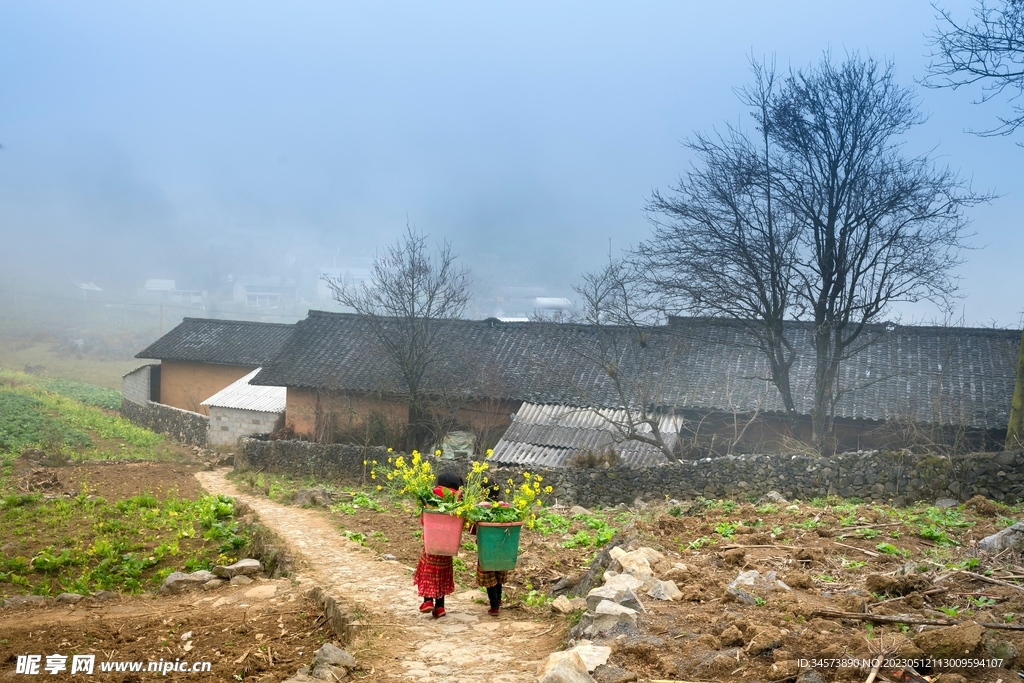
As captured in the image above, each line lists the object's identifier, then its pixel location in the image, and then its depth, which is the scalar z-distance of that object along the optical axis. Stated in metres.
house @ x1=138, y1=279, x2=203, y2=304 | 101.75
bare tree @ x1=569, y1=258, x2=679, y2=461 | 22.98
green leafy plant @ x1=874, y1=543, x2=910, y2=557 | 7.64
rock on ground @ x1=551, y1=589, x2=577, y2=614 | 7.07
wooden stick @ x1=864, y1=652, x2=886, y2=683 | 4.21
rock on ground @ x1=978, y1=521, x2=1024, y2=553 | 7.12
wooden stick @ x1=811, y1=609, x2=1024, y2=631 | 5.13
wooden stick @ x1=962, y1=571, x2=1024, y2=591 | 5.90
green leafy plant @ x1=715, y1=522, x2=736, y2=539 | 9.20
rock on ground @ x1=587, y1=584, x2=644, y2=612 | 6.04
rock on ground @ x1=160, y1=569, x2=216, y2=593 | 9.33
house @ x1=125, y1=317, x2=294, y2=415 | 38.81
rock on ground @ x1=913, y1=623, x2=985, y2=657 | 4.43
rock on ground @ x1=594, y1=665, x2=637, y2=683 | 4.68
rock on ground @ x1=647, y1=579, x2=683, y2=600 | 6.53
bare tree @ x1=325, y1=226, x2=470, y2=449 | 27.47
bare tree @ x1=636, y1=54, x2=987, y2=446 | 20.94
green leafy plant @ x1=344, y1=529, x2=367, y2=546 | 11.57
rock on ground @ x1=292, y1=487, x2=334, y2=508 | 16.05
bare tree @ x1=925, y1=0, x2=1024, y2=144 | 12.39
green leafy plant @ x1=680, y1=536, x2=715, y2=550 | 8.72
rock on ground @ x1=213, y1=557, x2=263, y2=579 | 9.82
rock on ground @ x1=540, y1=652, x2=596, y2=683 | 4.55
